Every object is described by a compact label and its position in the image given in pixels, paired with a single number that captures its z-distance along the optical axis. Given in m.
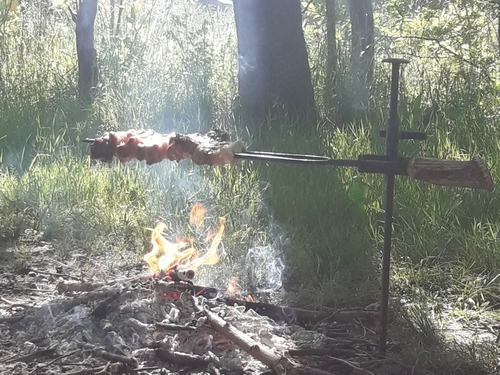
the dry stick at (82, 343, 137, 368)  2.57
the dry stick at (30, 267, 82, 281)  3.80
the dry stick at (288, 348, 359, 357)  2.64
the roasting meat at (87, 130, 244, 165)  2.91
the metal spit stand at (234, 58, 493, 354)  2.27
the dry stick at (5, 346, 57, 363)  2.66
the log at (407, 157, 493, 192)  2.26
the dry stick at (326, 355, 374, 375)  2.48
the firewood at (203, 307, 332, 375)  2.46
